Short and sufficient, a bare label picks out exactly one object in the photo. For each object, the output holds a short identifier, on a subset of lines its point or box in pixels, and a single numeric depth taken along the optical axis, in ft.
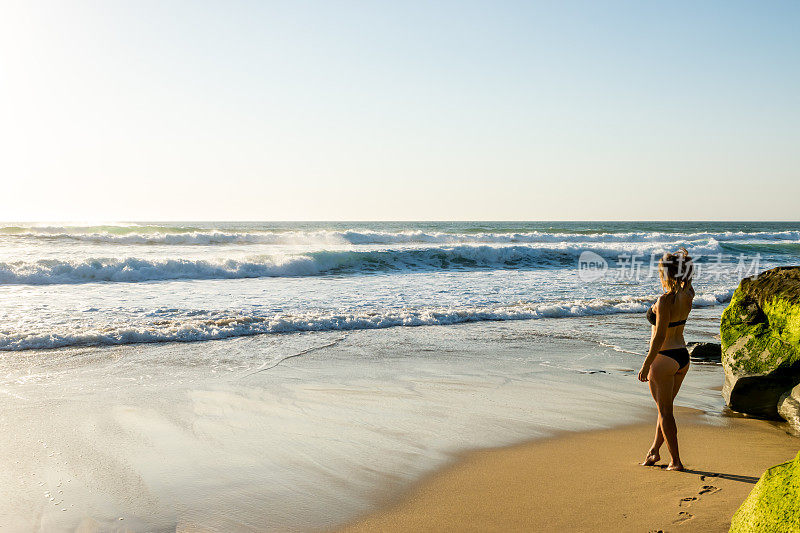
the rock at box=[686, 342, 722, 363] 25.12
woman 12.32
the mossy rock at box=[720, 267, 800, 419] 16.16
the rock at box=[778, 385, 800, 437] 15.55
